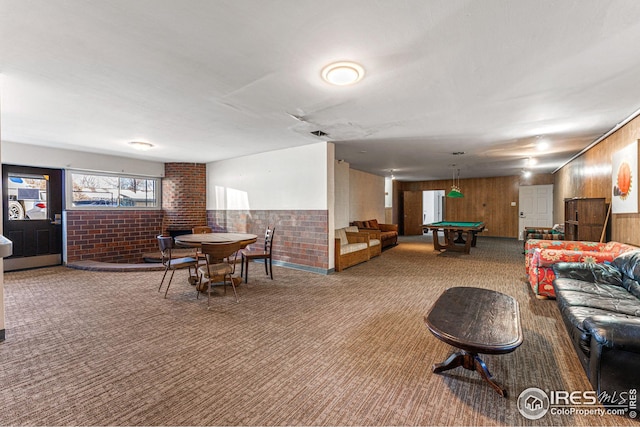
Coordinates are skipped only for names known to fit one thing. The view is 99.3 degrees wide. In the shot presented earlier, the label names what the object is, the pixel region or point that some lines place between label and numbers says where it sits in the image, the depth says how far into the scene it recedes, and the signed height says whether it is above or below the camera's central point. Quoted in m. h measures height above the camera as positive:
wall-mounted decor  3.46 +0.43
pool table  7.25 -0.65
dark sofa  1.68 -0.81
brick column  7.42 +0.42
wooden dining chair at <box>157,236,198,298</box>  3.95 -0.79
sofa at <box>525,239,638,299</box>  3.36 -0.61
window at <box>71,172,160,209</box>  6.14 +0.47
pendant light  8.30 +0.54
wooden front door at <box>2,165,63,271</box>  5.35 -0.10
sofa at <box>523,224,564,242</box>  6.38 -0.56
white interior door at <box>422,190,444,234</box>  14.93 +0.26
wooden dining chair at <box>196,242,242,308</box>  3.57 -0.70
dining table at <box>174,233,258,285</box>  3.93 -0.45
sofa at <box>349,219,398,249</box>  8.23 -0.62
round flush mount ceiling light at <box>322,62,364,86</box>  2.36 +1.24
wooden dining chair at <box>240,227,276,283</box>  4.63 -0.79
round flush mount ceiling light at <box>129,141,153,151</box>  5.07 +1.24
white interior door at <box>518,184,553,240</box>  9.92 +0.18
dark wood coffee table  1.71 -0.82
